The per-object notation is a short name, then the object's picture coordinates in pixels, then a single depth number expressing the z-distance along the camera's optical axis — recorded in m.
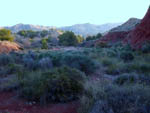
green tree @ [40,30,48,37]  44.11
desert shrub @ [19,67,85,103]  4.05
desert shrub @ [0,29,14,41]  24.30
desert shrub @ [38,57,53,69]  6.53
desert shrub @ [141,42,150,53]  10.44
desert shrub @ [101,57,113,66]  8.03
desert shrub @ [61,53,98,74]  6.41
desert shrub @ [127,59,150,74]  5.97
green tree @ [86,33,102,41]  35.81
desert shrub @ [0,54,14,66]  8.27
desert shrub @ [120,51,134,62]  9.01
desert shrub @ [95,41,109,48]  21.58
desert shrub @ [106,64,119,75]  6.55
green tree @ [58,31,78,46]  30.11
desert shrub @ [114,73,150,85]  4.31
